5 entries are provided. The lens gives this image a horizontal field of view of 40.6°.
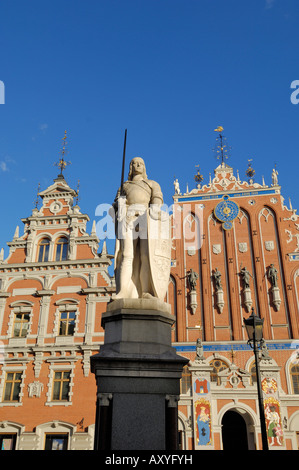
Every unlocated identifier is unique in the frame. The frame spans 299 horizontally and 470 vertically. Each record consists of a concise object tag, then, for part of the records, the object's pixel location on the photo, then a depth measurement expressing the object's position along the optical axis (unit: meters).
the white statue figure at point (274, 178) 22.24
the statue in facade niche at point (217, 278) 19.95
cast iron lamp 7.59
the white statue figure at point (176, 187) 23.02
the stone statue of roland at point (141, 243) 5.33
